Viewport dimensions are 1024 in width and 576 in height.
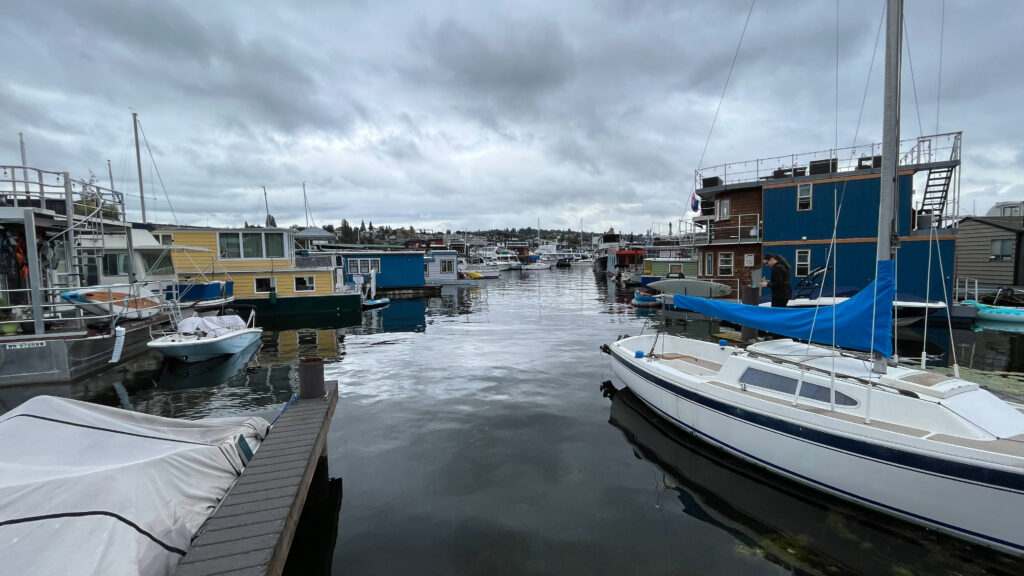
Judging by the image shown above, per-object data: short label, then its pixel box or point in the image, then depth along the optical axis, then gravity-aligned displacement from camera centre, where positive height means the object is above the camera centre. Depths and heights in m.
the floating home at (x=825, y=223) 22.34 +1.64
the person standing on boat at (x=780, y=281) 12.61 -0.71
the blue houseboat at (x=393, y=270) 38.94 -0.27
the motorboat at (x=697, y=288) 18.65 -1.29
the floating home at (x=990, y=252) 28.27 -0.19
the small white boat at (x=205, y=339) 13.99 -2.10
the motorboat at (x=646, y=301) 29.38 -2.71
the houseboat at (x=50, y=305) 11.27 -0.78
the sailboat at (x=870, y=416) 5.33 -2.32
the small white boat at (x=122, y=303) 14.30 -0.98
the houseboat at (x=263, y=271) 26.20 -0.03
